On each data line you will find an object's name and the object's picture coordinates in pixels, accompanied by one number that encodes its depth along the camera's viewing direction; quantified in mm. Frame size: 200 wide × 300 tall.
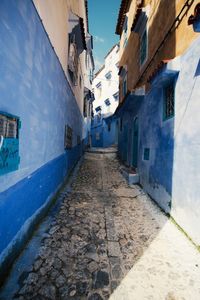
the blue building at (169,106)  4008
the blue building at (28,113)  2539
